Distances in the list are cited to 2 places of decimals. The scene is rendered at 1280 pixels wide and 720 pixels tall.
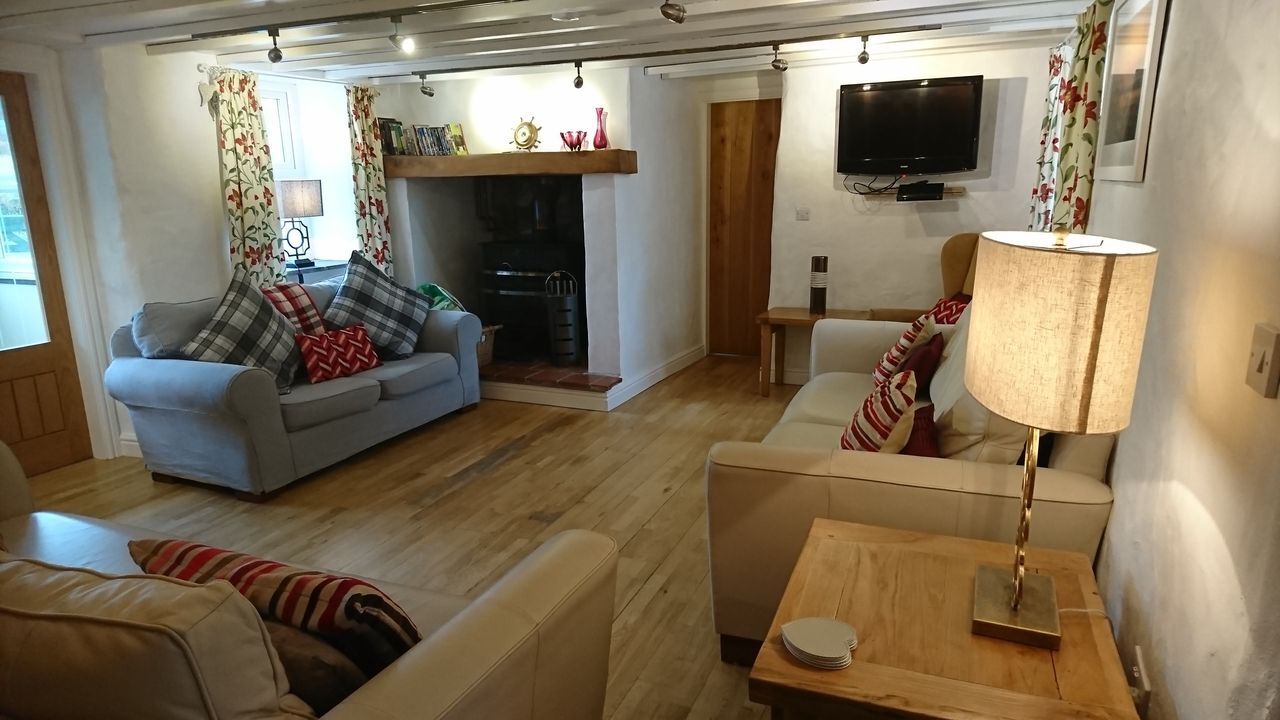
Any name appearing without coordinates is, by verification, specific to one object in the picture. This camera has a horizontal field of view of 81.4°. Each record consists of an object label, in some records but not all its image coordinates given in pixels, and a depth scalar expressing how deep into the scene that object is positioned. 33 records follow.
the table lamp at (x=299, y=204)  4.62
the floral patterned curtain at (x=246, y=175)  4.18
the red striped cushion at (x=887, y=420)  2.14
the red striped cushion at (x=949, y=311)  3.67
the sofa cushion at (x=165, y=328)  3.57
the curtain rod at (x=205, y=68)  4.10
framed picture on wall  1.76
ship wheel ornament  4.93
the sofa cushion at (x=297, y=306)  4.08
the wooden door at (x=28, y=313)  3.70
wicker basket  5.14
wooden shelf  4.59
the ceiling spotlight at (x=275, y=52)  3.43
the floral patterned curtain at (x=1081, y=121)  2.46
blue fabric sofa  3.36
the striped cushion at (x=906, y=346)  3.01
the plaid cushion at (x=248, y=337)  3.63
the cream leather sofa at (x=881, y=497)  1.82
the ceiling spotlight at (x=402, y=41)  3.27
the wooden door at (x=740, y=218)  5.61
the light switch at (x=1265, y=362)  0.99
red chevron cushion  3.94
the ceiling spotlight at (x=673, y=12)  2.93
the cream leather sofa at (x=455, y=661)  0.93
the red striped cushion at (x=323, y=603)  1.19
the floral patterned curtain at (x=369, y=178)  4.89
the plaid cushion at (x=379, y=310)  4.33
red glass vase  4.74
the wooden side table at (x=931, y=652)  1.24
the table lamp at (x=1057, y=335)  1.16
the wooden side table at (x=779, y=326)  4.77
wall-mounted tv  4.31
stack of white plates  1.31
